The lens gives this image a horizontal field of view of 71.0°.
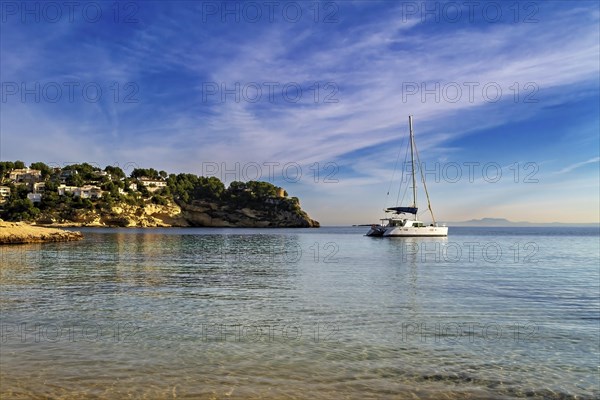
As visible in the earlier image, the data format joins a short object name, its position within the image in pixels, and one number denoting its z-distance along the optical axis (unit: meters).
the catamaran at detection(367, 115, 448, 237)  80.06
